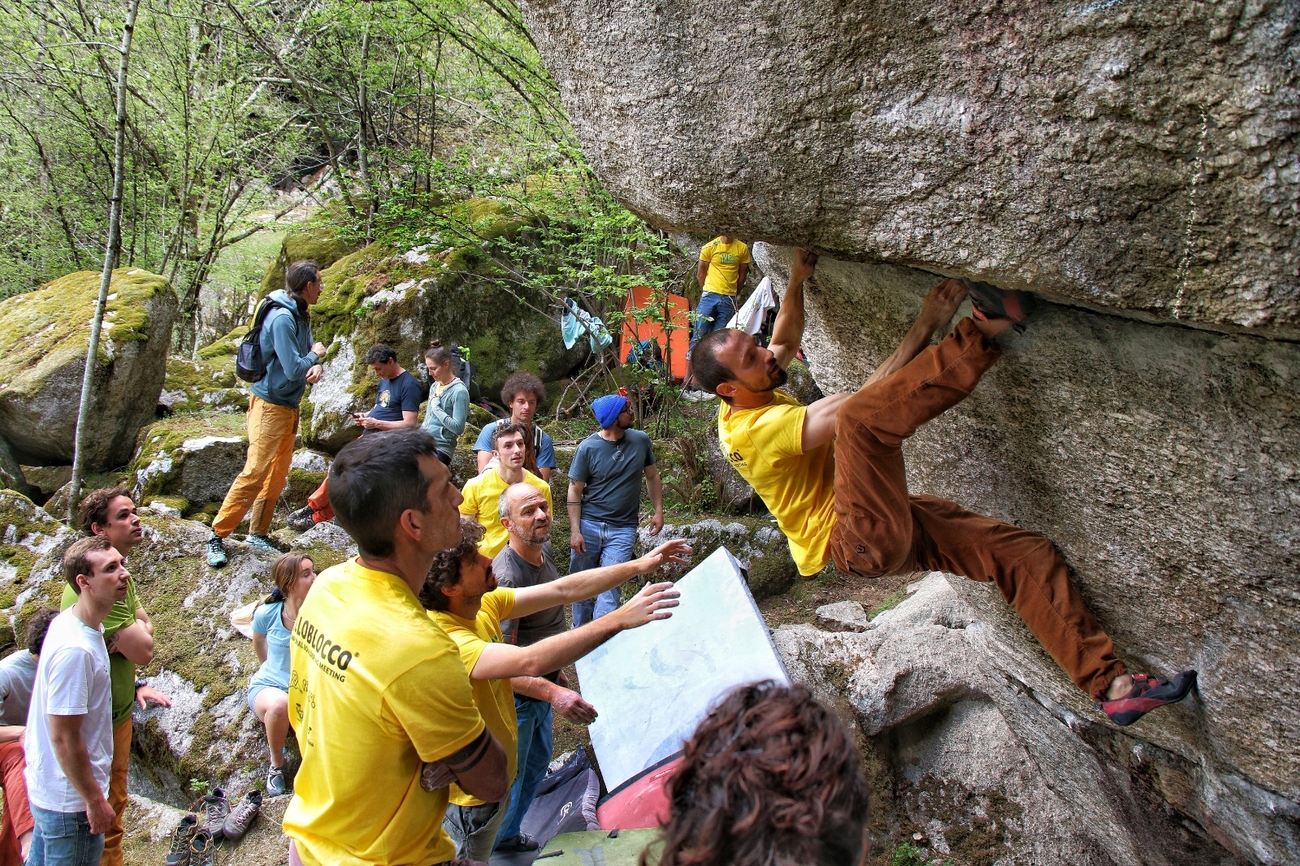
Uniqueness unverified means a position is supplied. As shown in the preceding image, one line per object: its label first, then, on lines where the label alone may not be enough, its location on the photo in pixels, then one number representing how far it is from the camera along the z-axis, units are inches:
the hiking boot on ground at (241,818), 194.6
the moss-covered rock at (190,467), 372.8
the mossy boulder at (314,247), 506.9
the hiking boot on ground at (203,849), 189.2
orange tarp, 355.2
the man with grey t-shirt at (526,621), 171.0
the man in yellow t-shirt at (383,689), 89.5
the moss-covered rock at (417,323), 393.1
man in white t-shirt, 144.7
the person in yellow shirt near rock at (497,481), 209.8
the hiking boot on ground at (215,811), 196.1
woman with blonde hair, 200.2
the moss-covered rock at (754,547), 329.7
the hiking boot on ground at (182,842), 187.5
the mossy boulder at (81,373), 406.6
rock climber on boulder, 113.0
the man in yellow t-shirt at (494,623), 113.0
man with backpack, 258.7
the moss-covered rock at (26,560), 261.6
